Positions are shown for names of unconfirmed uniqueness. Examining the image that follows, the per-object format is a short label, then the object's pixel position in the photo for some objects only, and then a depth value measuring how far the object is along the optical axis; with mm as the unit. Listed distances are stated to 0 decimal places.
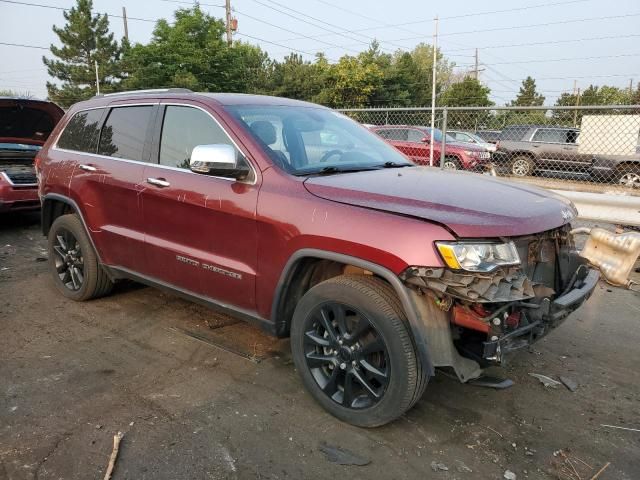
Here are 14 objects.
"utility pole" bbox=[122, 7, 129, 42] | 47469
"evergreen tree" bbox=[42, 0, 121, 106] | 44969
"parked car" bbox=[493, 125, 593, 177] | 10508
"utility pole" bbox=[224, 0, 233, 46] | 34844
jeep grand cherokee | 2541
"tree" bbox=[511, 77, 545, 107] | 50219
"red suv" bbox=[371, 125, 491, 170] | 13070
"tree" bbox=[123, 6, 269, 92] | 32781
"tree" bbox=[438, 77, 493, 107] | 41000
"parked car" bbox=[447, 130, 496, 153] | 14165
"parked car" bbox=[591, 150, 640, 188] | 9561
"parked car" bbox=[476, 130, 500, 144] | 13656
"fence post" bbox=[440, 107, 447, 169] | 7922
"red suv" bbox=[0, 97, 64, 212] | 7430
